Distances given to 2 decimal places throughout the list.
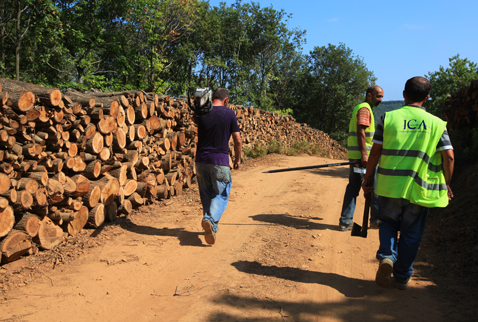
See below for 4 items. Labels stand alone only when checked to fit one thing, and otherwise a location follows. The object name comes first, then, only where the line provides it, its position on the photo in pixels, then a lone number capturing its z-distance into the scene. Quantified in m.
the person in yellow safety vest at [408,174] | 2.77
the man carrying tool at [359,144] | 4.32
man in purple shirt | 4.11
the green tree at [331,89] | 28.98
